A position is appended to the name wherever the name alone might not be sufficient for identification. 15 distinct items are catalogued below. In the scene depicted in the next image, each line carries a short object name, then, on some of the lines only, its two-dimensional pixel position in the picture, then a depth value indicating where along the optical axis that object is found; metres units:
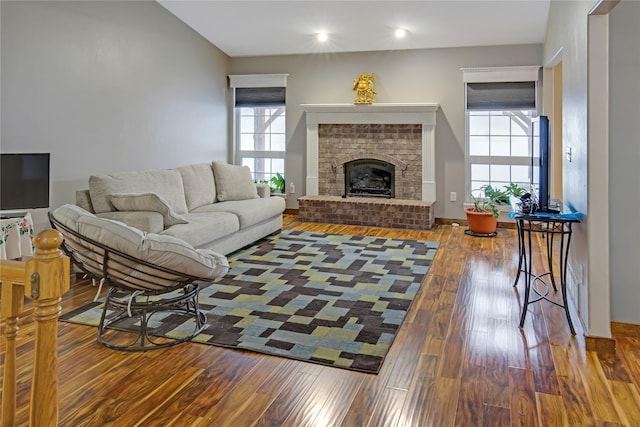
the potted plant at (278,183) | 8.23
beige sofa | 4.47
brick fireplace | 7.15
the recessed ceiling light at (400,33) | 6.66
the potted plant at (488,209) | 6.55
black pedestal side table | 3.23
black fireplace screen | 7.58
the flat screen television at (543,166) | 3.53
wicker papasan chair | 2.93
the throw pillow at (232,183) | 6.25
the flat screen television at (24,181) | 4.05
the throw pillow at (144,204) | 4.47
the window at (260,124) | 8.11
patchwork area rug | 3.05
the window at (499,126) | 6.89
